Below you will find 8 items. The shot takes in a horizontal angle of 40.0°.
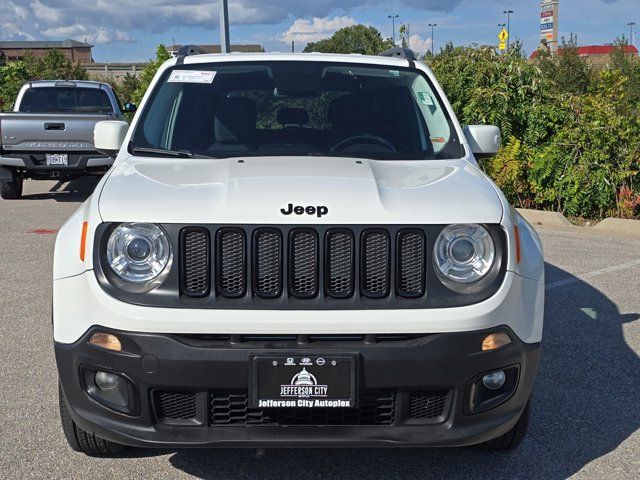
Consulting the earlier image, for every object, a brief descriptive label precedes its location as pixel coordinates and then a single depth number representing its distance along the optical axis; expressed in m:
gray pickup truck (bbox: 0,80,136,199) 12.52
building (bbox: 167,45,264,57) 88.56
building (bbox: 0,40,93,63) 103.44
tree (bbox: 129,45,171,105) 20.78
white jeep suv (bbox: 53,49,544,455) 3.19
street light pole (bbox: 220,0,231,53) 14.67
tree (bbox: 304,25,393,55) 53.53
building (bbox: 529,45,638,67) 29.25
